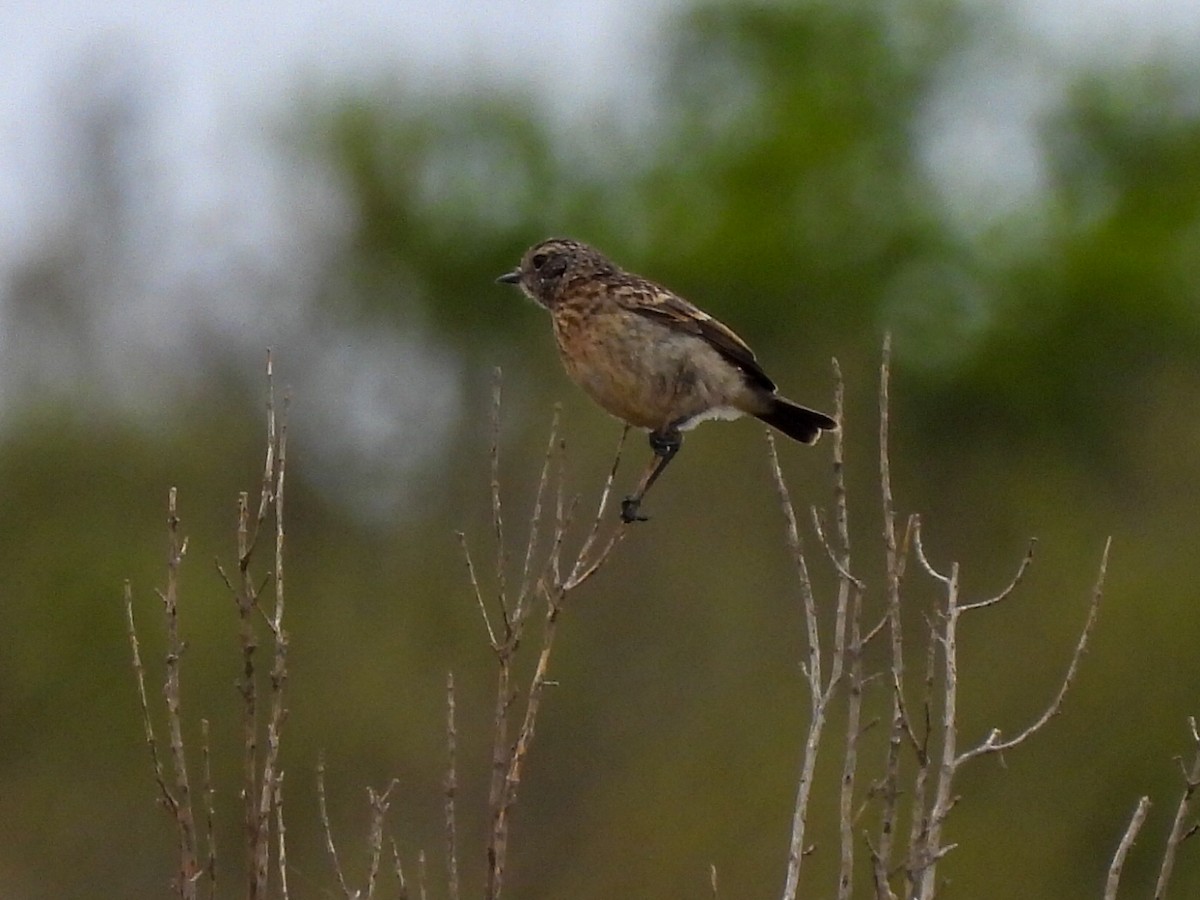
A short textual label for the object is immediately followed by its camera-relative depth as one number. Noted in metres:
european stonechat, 16.94
